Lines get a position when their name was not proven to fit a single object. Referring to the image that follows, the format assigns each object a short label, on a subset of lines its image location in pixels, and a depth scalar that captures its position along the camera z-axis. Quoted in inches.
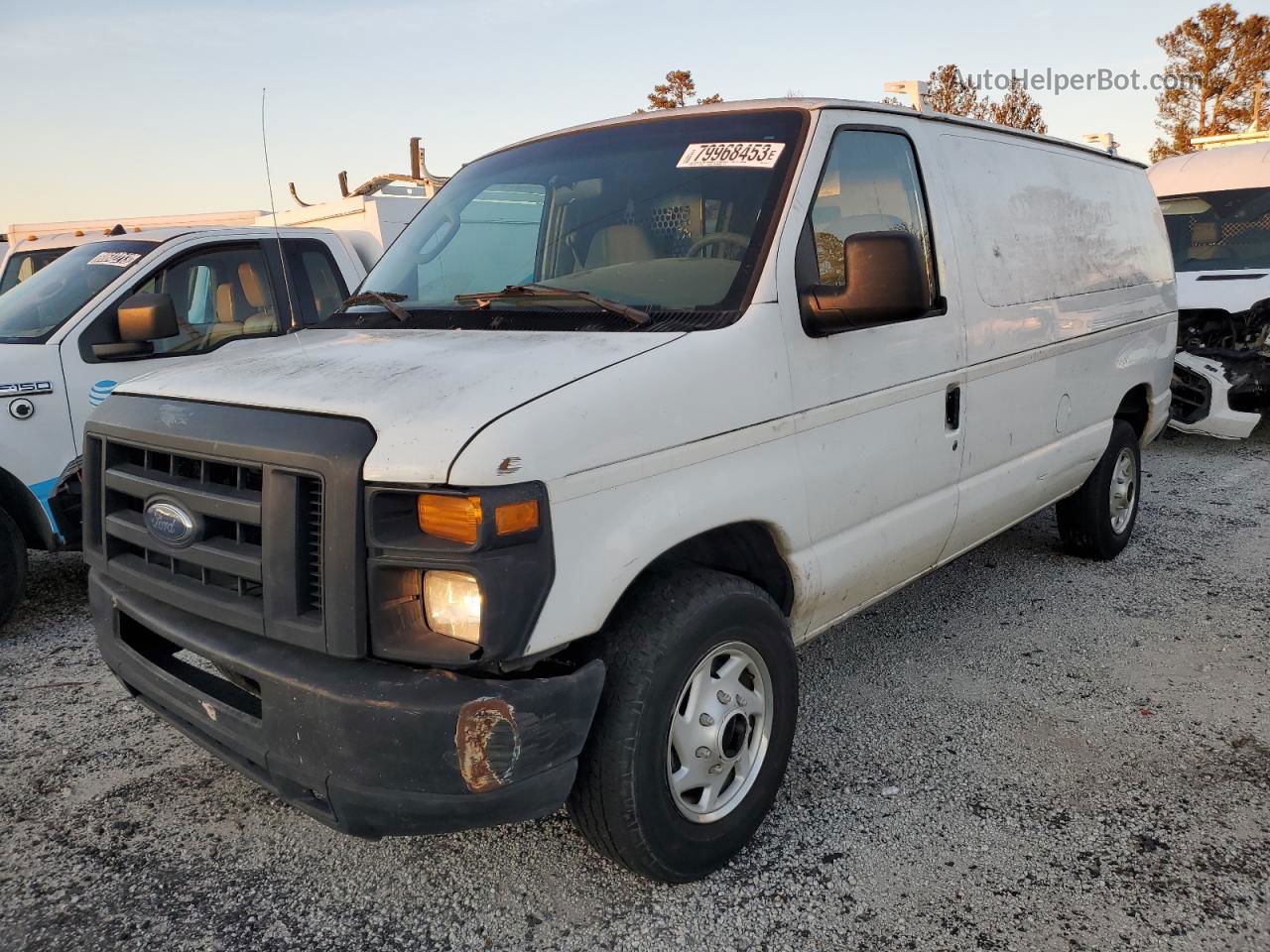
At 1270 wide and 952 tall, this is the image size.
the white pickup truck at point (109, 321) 187.6
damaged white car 314.7
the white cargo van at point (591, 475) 85.5
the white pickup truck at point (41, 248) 255.8
